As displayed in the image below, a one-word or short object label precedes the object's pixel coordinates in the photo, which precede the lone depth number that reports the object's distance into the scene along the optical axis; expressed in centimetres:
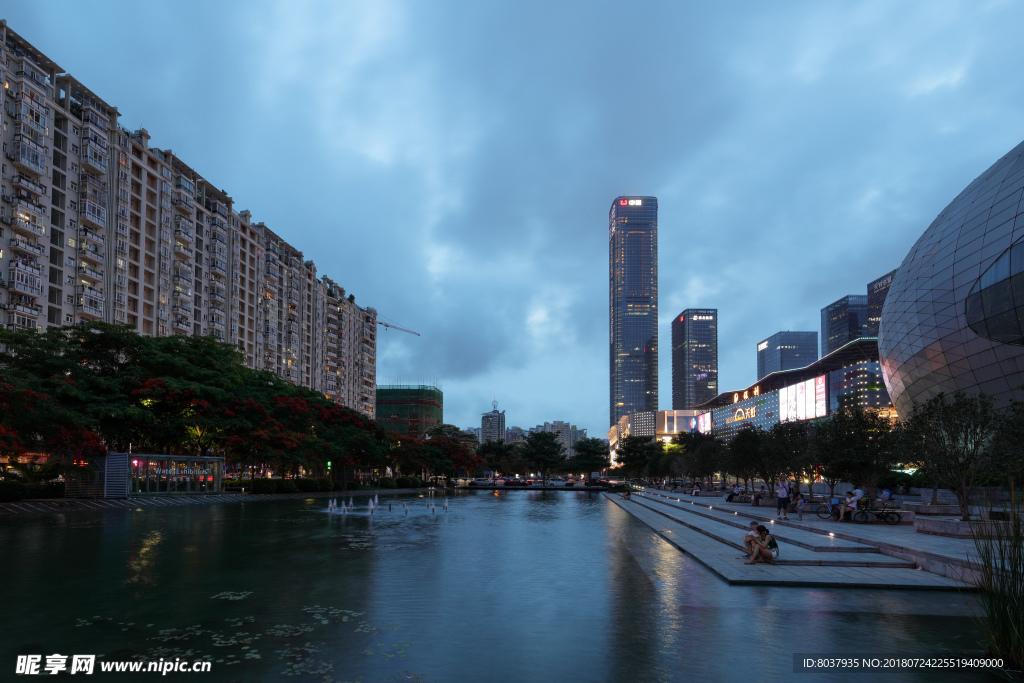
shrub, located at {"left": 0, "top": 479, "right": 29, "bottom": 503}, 3656
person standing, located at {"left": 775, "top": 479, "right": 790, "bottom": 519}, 2945
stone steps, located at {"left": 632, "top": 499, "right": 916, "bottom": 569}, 1619
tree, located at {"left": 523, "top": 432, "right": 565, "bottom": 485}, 9906
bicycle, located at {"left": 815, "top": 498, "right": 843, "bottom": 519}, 2797
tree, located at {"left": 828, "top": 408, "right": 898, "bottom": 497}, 2980
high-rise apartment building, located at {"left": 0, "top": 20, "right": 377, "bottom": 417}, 6378
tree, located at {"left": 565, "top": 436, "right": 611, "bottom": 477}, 11131
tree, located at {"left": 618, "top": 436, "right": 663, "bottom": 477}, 12300
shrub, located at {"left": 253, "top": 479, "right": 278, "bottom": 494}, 5656
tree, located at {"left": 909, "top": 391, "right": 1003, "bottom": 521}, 2325
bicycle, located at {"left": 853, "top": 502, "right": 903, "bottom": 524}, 2562
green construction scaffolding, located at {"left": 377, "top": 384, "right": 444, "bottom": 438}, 19150
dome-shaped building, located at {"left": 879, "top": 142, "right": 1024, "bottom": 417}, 3997
